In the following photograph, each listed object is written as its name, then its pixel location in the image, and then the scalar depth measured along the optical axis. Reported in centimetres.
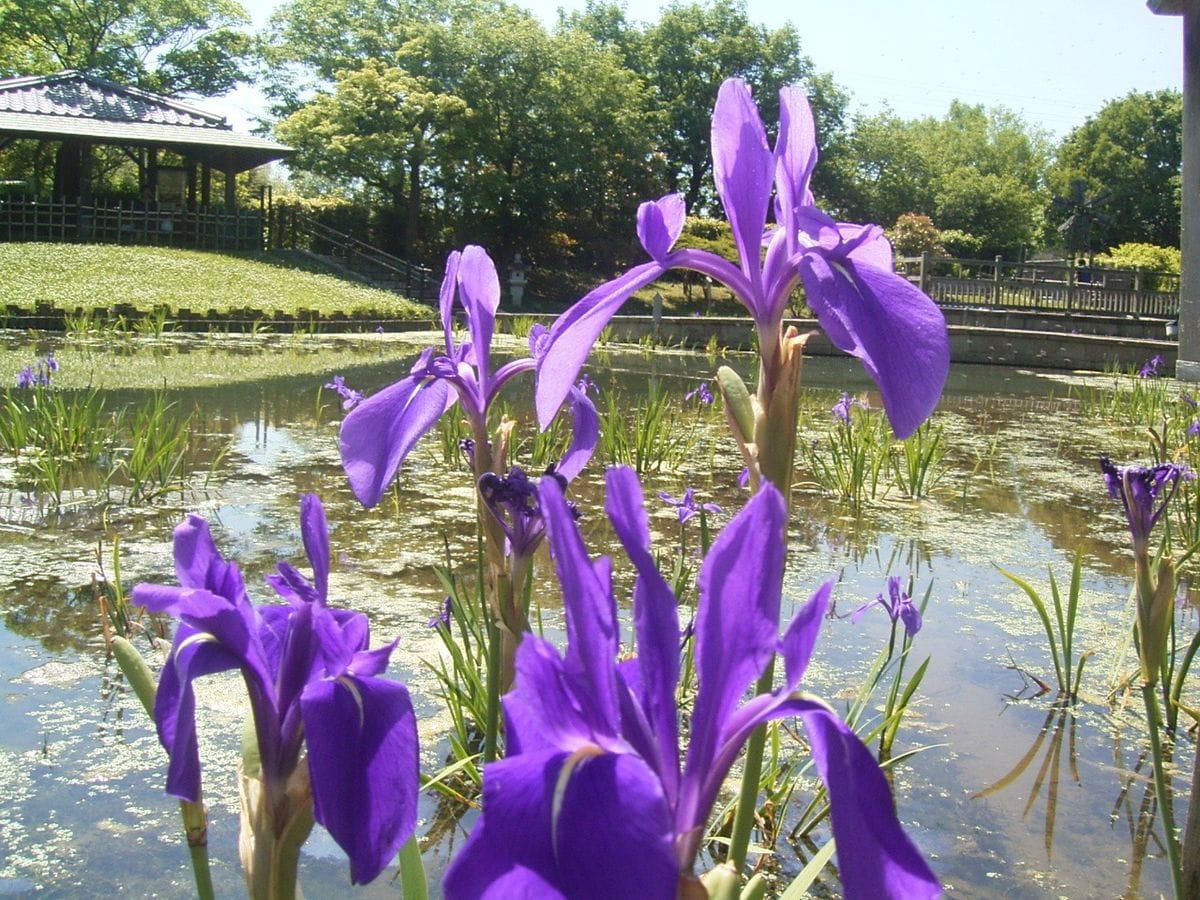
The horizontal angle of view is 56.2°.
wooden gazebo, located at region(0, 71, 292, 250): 1939
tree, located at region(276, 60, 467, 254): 2458
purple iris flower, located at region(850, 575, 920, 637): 231
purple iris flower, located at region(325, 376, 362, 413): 432
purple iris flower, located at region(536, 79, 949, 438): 69
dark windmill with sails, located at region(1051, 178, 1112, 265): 2616
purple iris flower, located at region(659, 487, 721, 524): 279
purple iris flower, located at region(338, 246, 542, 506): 102
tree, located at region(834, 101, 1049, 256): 4112
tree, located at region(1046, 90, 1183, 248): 4600
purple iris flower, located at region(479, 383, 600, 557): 109
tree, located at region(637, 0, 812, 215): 3584
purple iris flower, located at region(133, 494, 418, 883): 55
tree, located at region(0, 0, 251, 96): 3127
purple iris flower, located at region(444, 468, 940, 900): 39
